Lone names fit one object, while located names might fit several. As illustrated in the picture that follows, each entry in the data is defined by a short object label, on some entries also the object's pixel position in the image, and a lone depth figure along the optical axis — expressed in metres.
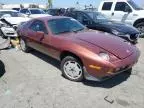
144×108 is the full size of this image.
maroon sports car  2.50
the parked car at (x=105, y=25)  4.59
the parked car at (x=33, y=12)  8.98
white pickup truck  6.22
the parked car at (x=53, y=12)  9.36
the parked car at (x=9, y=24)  5.26
